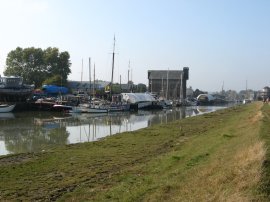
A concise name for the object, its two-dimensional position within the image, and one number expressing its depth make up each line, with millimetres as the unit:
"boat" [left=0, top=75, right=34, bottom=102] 80062
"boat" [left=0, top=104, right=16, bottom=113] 66062
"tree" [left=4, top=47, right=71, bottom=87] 114875
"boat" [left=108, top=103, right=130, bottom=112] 75506
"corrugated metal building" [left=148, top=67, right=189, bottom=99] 164000
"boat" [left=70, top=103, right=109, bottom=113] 68750
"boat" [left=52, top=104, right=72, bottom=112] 71125
